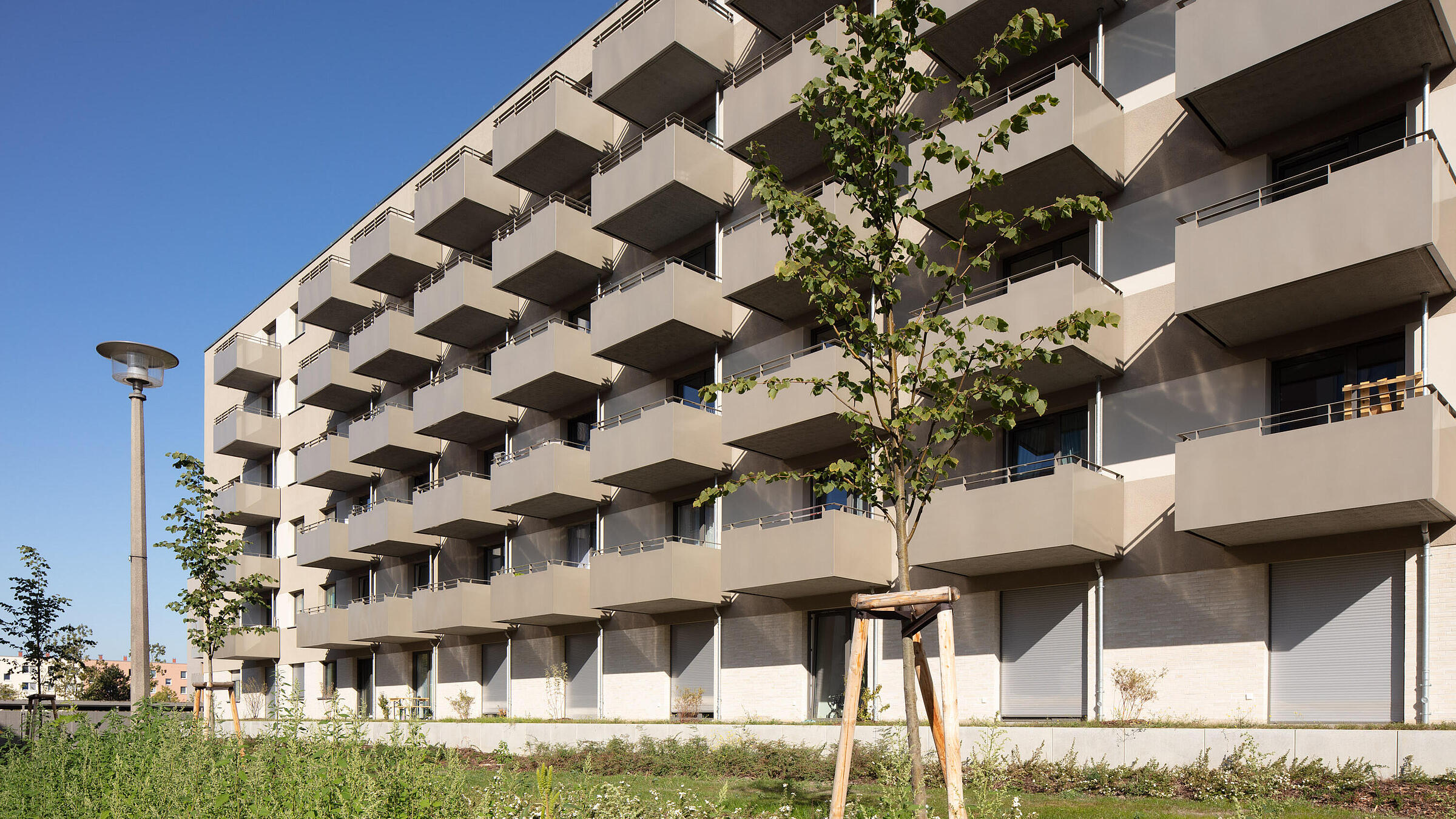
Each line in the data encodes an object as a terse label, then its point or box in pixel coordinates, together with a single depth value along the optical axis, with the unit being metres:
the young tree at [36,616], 35.94
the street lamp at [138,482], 18.38
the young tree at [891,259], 9.23
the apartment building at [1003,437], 15.62
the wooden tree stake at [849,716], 8.59
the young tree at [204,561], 26.27
